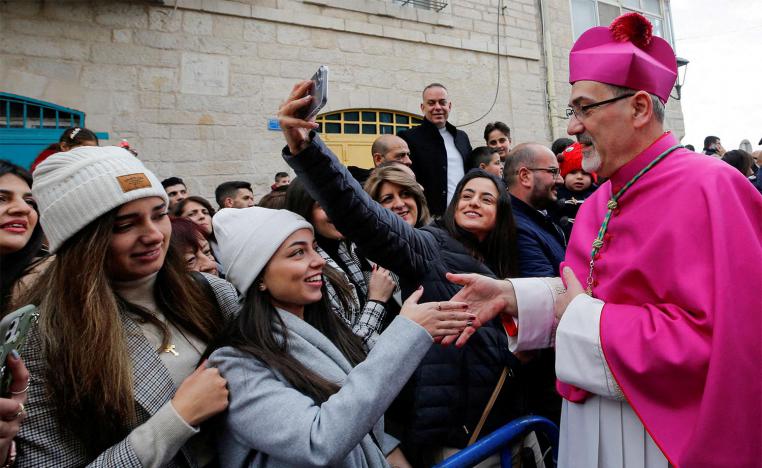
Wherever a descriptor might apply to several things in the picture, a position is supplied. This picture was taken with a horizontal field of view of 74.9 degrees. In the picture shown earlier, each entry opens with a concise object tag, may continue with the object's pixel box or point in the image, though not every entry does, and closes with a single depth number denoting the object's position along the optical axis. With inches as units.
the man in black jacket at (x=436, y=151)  208.1
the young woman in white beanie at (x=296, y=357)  57.2
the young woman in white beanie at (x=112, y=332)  55.1
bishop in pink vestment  47.0
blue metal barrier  71.0
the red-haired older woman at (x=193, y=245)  105.7
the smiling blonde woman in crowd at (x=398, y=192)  124.4
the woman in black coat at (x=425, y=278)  74.0
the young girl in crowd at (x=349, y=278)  99.6
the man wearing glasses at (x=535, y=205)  112.5
